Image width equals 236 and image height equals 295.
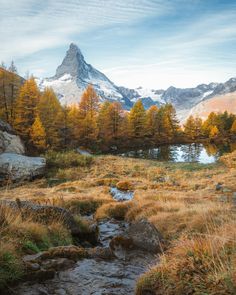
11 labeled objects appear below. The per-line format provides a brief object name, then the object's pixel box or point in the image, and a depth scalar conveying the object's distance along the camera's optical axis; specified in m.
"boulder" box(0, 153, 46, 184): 21.11
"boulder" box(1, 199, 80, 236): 6.71
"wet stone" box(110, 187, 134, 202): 14.09
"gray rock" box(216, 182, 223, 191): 14.99
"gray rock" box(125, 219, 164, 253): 6.33
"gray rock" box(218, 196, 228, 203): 11.26
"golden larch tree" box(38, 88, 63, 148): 36.88
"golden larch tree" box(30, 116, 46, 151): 32.68
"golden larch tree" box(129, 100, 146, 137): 52.52
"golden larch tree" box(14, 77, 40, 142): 35.19
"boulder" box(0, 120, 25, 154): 26.17
